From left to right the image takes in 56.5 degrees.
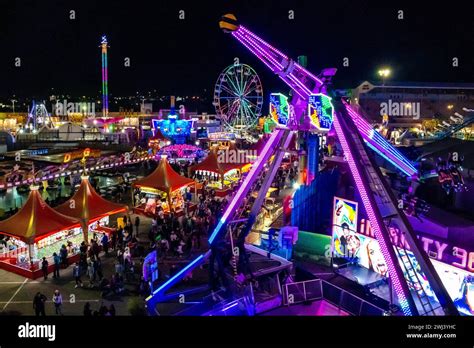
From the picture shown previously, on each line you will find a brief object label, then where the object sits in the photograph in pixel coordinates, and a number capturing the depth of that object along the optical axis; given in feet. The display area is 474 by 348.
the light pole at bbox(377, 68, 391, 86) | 143.02
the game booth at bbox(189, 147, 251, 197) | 86.07
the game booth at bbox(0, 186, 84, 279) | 48.29
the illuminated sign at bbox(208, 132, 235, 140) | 123.10
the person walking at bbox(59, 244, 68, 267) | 49.49
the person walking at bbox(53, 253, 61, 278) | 46.96
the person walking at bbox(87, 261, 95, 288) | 45.10
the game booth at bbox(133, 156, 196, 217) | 70.59
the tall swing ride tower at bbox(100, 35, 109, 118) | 175.34
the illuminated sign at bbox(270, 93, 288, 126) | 38.86
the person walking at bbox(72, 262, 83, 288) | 44.57
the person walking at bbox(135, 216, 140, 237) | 61.31
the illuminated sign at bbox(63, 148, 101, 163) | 88.07
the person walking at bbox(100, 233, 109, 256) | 52.95
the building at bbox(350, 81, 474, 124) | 152.76
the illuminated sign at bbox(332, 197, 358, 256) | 48.78
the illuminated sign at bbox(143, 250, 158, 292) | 39.60
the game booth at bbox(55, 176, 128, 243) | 55.36
